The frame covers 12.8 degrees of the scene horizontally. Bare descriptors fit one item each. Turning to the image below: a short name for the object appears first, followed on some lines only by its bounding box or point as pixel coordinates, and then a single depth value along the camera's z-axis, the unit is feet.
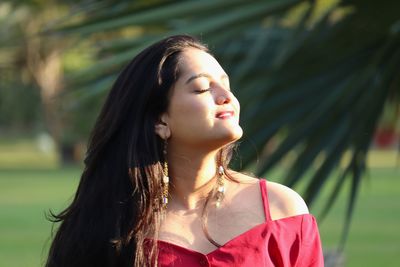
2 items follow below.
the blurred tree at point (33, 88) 176.21
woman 13.04
